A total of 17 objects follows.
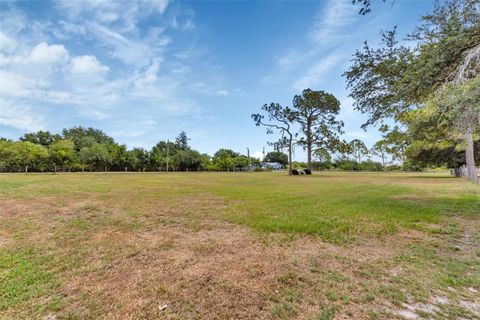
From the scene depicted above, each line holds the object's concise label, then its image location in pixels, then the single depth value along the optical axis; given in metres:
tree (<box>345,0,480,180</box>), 4.84
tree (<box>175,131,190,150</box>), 83.25
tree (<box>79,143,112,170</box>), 40.91
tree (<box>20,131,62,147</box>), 52.31
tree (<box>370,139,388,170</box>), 66.84
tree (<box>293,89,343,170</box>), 33.03
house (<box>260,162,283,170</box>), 82.09
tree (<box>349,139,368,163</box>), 35.38
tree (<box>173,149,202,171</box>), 54.41
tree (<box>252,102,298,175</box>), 34.72
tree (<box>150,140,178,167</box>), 51.00
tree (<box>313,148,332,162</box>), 34.56
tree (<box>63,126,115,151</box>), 51.75
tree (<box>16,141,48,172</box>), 35.03
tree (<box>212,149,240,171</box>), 61.26
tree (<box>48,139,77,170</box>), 37.50
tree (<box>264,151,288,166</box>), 96.19
